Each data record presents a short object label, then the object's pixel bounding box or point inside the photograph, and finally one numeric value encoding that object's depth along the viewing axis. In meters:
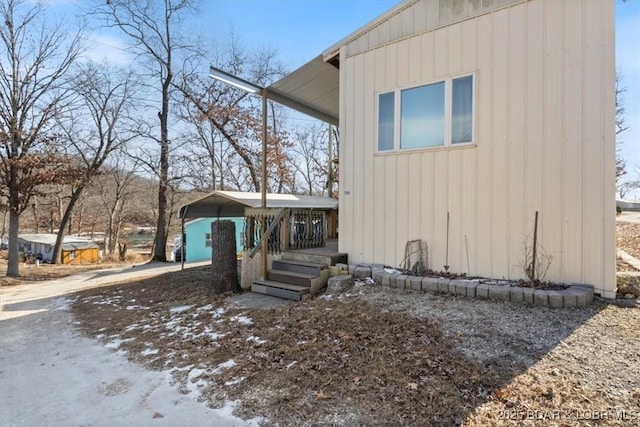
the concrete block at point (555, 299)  3.91
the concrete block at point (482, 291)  4.33
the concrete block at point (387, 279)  5.12
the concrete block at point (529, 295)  4.06
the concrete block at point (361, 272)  5.50
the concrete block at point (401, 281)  4.96
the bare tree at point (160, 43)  15.84
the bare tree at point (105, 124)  16.30
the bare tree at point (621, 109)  14.72
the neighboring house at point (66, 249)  21.88
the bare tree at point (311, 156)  23.58
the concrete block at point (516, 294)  4.13
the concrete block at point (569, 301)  3.91
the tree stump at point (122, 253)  22.61
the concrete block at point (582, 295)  3.93
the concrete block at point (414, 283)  4.83
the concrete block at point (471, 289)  4.41
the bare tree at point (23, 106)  11.28
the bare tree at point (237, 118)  17.70
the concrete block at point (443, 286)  4.62
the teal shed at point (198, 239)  20.47
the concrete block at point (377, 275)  5.27
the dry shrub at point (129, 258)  21.31
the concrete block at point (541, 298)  3.98
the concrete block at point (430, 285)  4.71
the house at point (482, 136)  4.28
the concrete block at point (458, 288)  4.49
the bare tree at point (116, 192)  20.75
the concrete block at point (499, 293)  4.21
